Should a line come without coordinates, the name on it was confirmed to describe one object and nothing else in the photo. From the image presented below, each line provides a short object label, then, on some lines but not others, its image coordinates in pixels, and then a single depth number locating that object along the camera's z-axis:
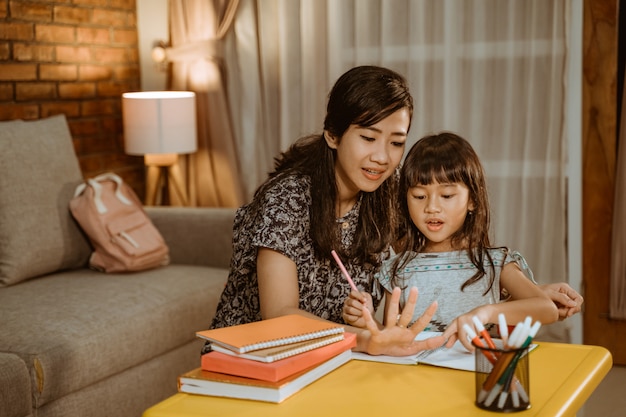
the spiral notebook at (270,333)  1.42
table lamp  3.68
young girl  1.87
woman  1.86
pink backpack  3.08
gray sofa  2.36
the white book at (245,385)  1.37
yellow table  1.33
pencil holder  1.28
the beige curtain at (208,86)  4.09
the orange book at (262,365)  1.38
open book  1.54
